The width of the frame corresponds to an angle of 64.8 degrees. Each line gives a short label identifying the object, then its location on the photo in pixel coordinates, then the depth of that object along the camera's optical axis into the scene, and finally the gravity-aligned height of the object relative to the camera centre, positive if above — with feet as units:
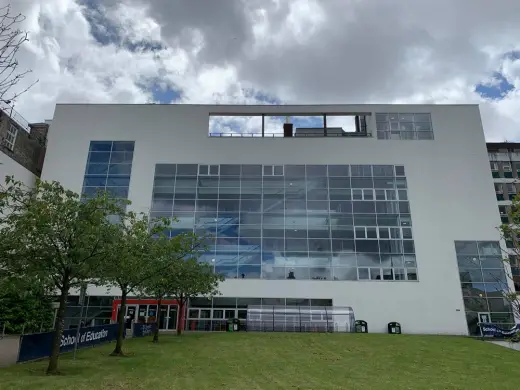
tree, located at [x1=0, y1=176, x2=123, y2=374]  41.29 +7.60
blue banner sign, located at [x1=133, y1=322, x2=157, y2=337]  88.78 -2.78
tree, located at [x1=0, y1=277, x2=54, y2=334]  90.22 +0.30
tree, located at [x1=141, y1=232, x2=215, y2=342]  63.62 +8.33
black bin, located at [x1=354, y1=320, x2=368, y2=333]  106.42 -1.72
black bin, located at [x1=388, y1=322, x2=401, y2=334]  107.14 -2.12
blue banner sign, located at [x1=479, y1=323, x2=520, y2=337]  106.42 -2.39
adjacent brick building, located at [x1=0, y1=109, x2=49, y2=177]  118.11 +50.86
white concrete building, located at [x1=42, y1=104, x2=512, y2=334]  112.98 +35.07
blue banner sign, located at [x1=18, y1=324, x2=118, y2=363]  49.62 -3.38
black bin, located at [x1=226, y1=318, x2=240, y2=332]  107.92 -1.84
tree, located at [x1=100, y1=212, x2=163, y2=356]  48.19 +6.90
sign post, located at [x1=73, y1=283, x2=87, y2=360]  47.59 +3.37
